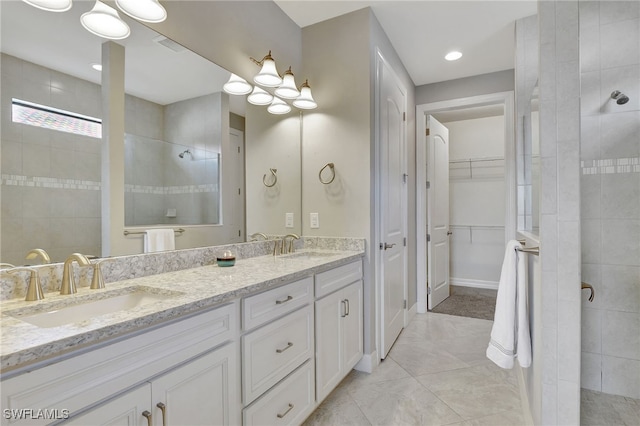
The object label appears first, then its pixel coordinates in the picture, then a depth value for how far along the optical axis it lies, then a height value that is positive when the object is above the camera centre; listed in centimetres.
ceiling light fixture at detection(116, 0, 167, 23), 137 +87
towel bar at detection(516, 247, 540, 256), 136 -18
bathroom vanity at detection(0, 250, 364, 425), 74 -42
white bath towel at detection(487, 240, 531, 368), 153 -52
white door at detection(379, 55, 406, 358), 255 +7
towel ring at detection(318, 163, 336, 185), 249 +30
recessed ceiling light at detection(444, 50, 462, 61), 305 +147
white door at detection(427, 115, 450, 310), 383 -2
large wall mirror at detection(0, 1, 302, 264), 110 +30
